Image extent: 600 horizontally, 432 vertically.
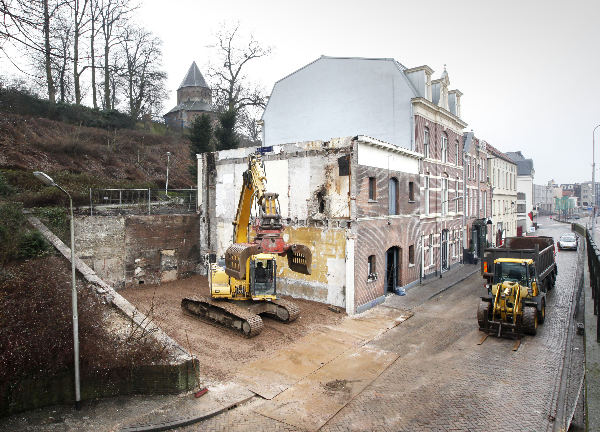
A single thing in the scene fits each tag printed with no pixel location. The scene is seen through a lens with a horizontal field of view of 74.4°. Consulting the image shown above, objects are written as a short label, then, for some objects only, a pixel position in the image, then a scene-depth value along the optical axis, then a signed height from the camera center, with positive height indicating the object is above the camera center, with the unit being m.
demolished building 18.17 -0.15
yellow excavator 14.00 -2.46
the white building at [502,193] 40.19 +1.76
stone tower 62.44 +18.90
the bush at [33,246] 15.32 -1.47
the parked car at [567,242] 38.22 -3.26
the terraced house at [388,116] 24.00 +6.03
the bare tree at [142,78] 42.78 +14.56
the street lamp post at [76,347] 9.45 -3.32
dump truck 14.89 -3.30
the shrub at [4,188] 19.98 +1.09
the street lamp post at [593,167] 30.15 +3.33
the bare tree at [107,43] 35.46 +16.04
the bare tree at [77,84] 35.56 +11.33
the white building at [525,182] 59.97 +4.30
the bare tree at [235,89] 37.34 +11.60
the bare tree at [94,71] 31.26 +13.52
